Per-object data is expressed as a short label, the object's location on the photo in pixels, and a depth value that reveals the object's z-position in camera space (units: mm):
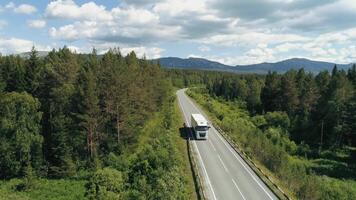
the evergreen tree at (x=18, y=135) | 52706
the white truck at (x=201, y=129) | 56812
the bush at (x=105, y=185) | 40734
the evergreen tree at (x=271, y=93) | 110125
